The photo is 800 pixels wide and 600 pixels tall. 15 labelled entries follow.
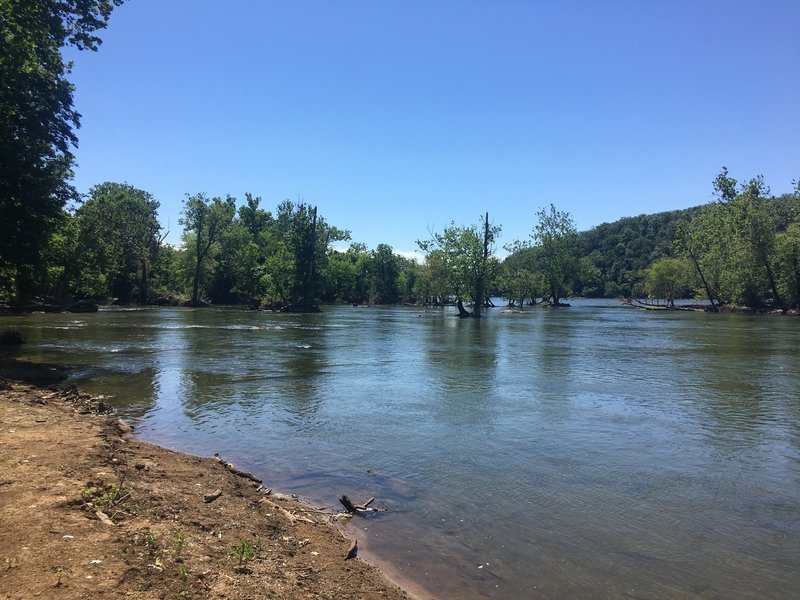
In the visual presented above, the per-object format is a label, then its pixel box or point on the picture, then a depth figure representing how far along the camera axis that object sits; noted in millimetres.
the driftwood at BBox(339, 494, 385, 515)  7402
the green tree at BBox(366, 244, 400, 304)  120188
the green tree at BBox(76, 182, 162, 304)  65062
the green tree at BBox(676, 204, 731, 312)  82688
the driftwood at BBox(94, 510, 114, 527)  5199
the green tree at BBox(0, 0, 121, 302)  19469
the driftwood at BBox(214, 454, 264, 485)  8219
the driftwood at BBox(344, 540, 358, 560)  5722
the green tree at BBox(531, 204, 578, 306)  110938
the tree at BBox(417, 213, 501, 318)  69188
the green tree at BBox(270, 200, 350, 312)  75500
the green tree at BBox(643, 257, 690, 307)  97625
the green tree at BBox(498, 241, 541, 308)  99275
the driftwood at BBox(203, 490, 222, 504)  6589
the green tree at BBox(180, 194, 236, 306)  86375
